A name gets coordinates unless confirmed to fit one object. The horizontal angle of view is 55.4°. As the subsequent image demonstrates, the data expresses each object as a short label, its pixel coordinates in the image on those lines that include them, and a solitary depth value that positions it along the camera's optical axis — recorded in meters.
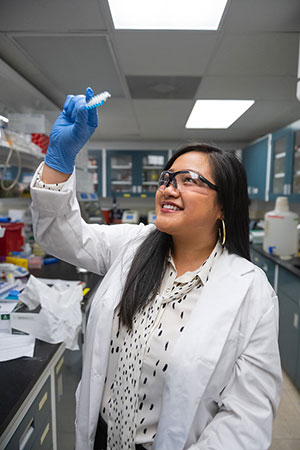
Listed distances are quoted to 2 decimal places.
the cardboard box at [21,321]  1.32
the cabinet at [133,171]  4.80
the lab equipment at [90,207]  3.17
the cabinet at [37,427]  1.03
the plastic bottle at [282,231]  3.02
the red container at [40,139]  2.35
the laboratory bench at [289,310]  2.33
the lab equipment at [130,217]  4.85
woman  0.80
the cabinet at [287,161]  2.97
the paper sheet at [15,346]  1.19
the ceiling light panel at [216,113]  2.88
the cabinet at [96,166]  4.79
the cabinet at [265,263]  2.95
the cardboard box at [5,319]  1.34
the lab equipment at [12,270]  2.00
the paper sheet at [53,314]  1.32
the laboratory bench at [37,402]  0.95
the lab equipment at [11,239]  2.32
